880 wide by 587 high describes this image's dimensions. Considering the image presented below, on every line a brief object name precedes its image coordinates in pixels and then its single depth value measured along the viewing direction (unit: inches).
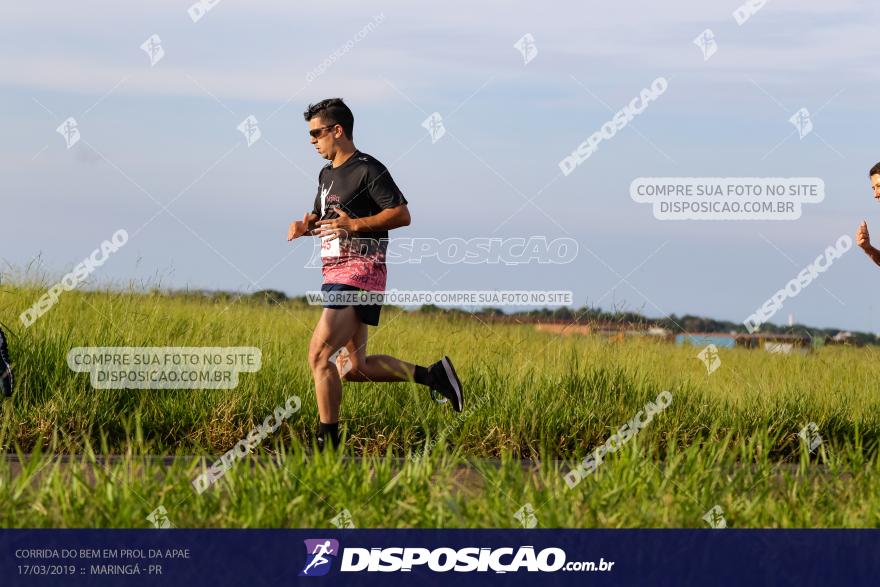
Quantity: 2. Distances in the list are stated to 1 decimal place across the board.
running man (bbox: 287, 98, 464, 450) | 613.6
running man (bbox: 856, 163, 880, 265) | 682.2
